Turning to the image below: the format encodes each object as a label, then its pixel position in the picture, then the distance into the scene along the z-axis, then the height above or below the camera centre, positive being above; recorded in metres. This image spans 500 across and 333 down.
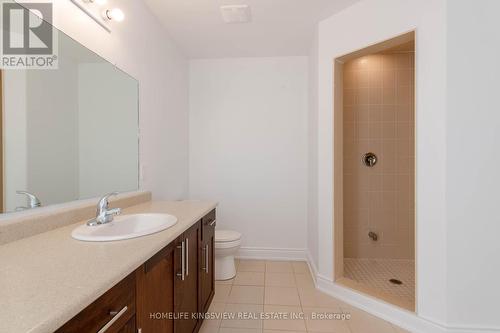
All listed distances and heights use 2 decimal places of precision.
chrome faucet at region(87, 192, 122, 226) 1.20 -0.23
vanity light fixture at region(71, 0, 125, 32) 1.34 +0.92
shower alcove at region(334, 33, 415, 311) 2.68 +0.05
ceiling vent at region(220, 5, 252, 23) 2.00 +1.30
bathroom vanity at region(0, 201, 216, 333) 0.54 -0.31
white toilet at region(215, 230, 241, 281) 2.31 -0.84
